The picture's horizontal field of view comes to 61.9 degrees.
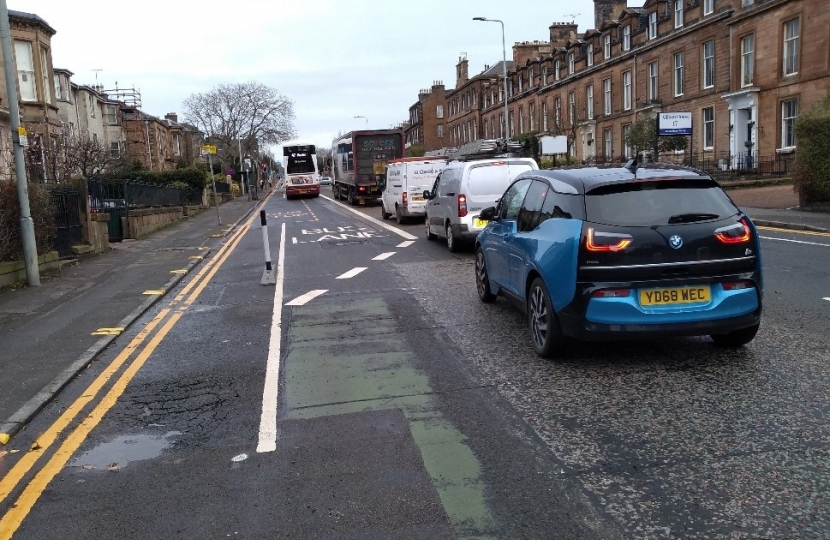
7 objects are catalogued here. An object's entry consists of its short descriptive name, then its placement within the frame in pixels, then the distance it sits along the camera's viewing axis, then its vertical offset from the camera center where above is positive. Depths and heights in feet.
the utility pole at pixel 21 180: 38.47 +0.99
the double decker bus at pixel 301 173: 169.89 +2.89
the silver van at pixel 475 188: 46.32 -0.80
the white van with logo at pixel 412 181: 72.79 -0.22
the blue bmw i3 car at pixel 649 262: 18.31 -2.49
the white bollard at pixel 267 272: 38.93 -4.90
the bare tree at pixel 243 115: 261.65 +27.34
